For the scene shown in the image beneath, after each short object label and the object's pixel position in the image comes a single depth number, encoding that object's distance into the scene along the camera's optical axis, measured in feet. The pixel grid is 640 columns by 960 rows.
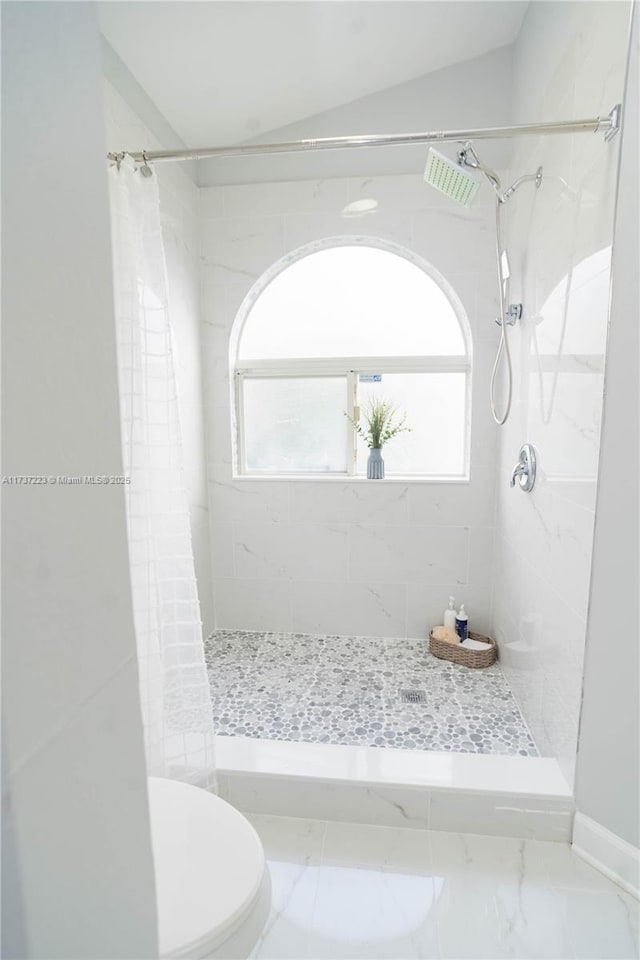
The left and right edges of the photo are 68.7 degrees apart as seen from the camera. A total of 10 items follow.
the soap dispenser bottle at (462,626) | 7.98
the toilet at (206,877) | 2.71
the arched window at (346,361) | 8.33
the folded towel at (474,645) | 7.64
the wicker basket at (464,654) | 7.52
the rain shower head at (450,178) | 5.25
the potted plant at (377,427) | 8.32
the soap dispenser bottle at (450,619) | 8.11
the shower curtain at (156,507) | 4.51
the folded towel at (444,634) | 7.89
